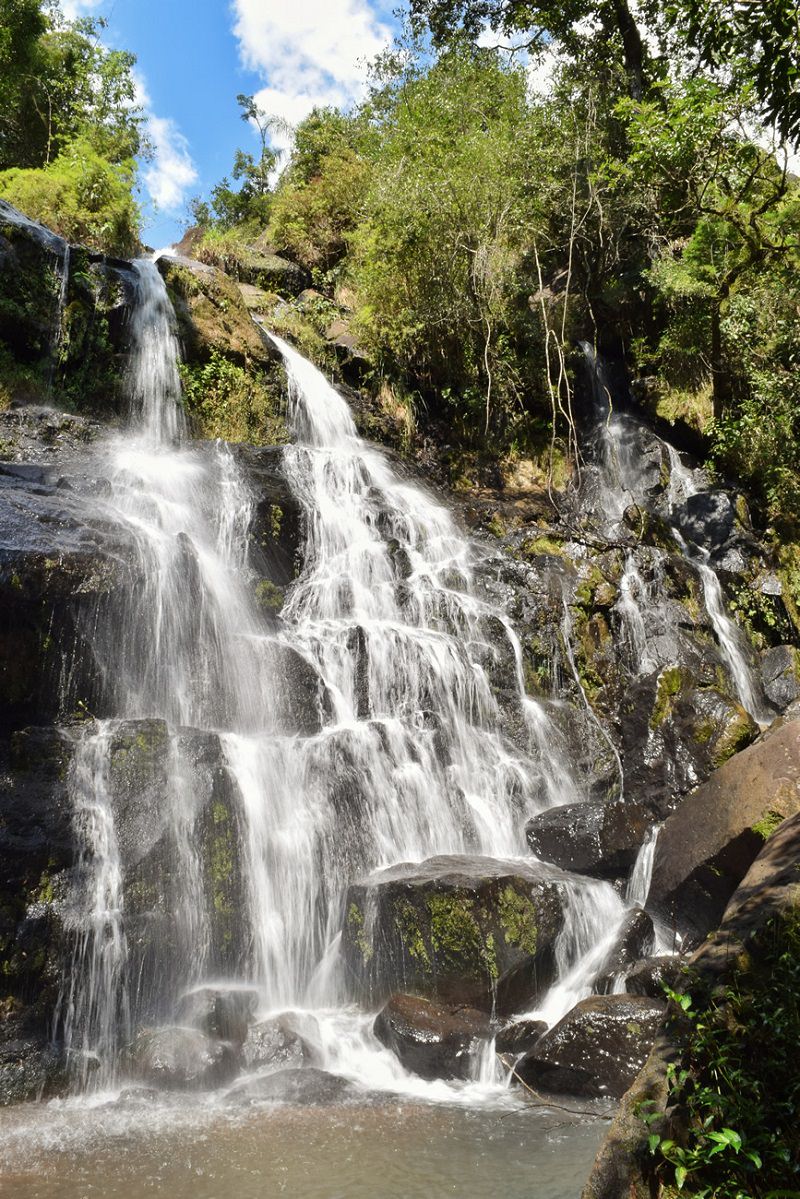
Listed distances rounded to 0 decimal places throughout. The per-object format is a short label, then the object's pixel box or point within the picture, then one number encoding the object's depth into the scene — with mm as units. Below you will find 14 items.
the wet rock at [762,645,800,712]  12961
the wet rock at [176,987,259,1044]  6566
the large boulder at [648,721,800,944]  7199
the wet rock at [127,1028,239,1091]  6055
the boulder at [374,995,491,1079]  6352
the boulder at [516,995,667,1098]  5871
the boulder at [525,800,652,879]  8766
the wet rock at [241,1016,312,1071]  6418
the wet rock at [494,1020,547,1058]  6535
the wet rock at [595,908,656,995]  7180
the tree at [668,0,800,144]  6023
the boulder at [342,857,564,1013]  7094
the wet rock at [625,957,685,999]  6555
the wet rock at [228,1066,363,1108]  5832
